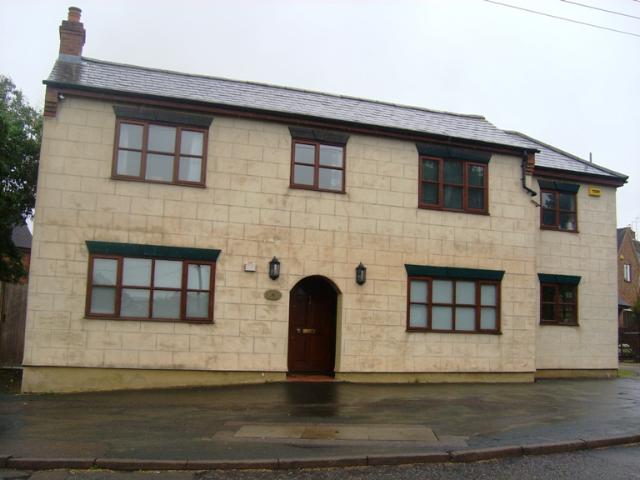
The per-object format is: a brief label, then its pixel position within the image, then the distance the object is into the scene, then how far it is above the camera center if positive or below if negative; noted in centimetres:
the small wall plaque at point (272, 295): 1493 +7
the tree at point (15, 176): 1620 +305
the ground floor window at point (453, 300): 1611 +14
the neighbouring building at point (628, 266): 4733 +364
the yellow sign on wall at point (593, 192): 1945 +370
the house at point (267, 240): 1395 +142
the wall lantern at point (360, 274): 1550 +68
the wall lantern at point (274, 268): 1487 +71
